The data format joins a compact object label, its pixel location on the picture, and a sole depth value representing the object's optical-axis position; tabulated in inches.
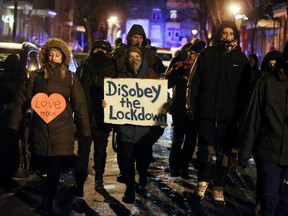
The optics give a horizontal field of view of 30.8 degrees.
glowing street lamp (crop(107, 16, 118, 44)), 1728.1
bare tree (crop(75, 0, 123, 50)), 1673.6
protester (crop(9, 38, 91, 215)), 216.5
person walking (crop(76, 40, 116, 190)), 261.9
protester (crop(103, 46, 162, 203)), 250.5
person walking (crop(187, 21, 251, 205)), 240.7
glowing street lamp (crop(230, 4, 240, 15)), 940.9
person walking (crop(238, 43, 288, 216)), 171.5
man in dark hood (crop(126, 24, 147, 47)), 282.7
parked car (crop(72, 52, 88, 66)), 668.7
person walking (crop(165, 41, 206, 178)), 300.7
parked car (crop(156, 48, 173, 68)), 1045.8
